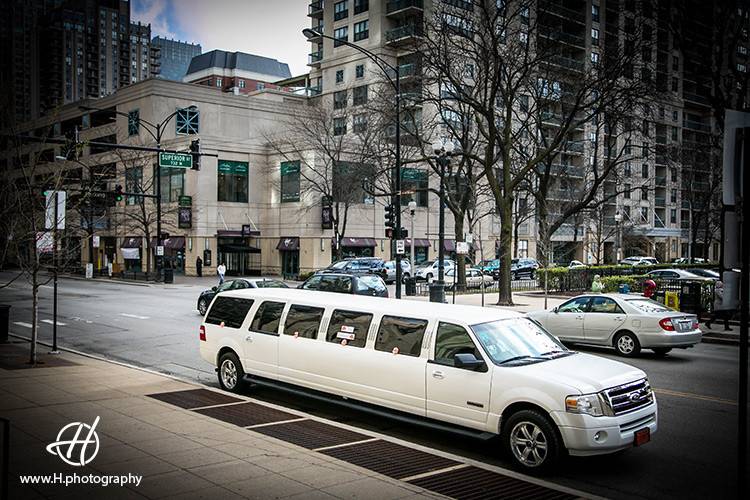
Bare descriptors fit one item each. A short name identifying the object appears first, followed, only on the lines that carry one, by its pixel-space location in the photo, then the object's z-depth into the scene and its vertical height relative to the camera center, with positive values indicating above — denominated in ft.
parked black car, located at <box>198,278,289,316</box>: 70.33 -4.90
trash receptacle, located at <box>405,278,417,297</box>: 113.34 -6.99
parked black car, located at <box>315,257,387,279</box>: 137.61 -4.11
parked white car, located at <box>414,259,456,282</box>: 154.01 -5.23
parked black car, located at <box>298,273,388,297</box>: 75.66 -4.41
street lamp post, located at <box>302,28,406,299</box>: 81.33 +6.50
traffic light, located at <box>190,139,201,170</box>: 81.51 +11.74
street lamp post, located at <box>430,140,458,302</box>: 90.12 +4.33
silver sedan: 49.85 -6.06
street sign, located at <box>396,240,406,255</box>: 87.40 +0.05
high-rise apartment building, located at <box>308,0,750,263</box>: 90.22 +32.38
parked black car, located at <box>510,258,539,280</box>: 169.68 -4.99
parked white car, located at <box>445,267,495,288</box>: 140.02 -7.28
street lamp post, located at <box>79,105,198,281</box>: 147.43 +0.53
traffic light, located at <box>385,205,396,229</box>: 89.85 +4.25
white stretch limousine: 23.53 -5.18
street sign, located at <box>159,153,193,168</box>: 85.91 +11.69
